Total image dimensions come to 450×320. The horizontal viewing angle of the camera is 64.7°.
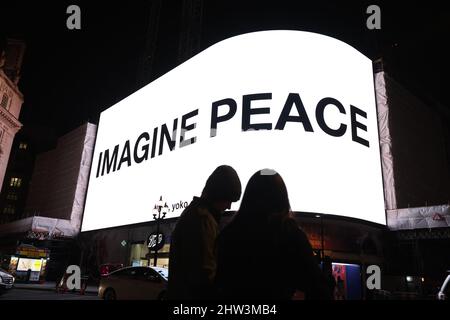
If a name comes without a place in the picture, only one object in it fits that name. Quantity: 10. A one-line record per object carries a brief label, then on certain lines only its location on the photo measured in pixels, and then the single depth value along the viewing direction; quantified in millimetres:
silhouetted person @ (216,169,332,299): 1861
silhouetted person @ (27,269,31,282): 24078
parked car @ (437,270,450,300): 5785
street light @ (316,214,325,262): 17728
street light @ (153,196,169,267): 17722
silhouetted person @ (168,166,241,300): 2178
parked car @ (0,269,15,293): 12898
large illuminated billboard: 18188
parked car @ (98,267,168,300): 10297
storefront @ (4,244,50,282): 23594
